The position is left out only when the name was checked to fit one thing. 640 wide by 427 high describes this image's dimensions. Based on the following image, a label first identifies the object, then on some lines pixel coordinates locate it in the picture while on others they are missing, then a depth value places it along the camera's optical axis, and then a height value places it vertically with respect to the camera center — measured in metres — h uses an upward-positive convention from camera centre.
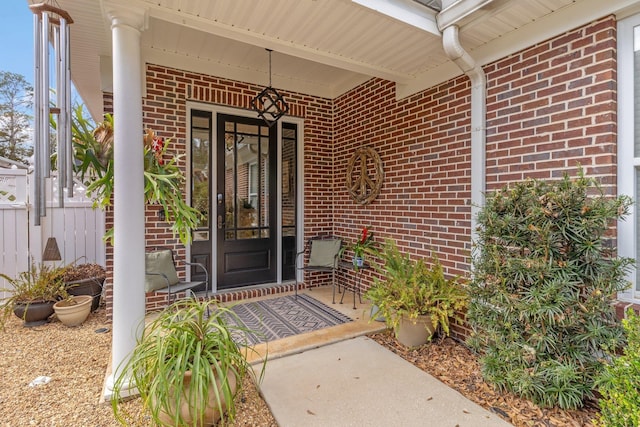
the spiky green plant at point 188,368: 1.61 -0.82
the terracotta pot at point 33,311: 3.23 -1.00
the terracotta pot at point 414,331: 2.76 -1.04
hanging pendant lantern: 3.70 +1.31
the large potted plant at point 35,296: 3.24 -0.87
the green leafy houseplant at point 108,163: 2.26 +0.37
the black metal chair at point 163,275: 3.21 -0.64
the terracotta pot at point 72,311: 3.21 -1.00
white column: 2.06 +0.18
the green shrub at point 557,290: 1.88 -0.48
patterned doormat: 3.08 -1.13
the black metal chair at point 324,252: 4.33 -0.55
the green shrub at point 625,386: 1.44 -0.82
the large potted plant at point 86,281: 3.62 -0.79
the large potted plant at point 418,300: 2.70 -0.77
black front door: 4.15 +0.14
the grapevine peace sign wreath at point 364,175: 4.00 +0.48
